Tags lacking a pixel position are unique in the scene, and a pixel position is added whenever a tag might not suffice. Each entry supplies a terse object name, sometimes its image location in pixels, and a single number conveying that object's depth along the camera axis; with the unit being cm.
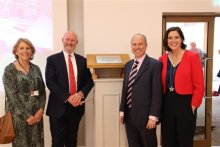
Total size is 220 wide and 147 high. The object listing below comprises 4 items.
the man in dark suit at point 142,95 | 222
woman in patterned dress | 246
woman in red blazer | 220
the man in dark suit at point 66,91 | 256
